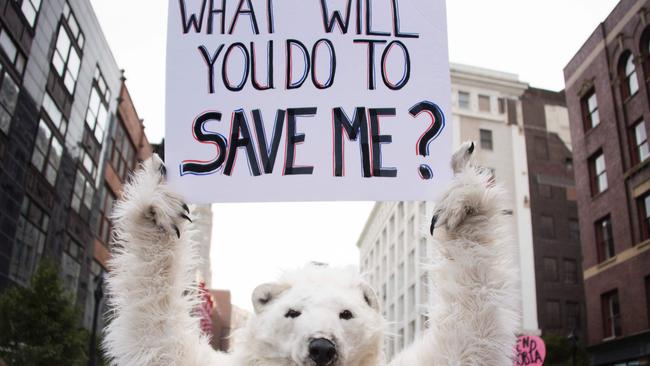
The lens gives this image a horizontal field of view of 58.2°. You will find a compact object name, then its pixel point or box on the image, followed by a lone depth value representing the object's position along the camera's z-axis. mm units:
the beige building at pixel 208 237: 66369
